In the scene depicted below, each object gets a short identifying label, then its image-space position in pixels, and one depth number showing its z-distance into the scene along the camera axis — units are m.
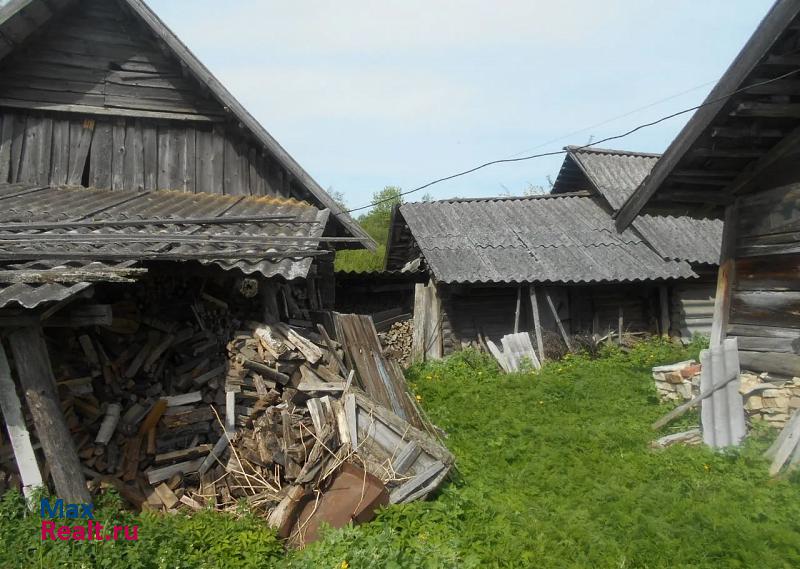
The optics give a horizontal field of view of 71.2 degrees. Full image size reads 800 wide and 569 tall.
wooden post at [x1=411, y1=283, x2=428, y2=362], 13.18
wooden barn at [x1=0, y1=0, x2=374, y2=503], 4.58
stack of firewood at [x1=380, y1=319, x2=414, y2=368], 14.12
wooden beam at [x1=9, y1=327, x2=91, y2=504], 4.43
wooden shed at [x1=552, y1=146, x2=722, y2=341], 13.59
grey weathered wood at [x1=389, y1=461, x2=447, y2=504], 5.32
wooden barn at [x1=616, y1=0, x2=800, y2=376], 5.60
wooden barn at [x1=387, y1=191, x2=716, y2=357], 12.76
